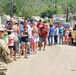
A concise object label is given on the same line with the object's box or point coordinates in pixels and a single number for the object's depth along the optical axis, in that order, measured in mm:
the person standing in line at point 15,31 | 13490
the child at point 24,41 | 14362
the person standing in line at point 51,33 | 21078
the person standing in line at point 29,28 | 14683
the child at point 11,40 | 13180
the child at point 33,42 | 15867
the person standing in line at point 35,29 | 16312
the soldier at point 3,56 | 6270
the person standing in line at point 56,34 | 21766
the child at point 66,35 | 25306
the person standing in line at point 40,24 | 18512
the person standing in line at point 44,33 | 17695
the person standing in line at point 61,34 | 23225
